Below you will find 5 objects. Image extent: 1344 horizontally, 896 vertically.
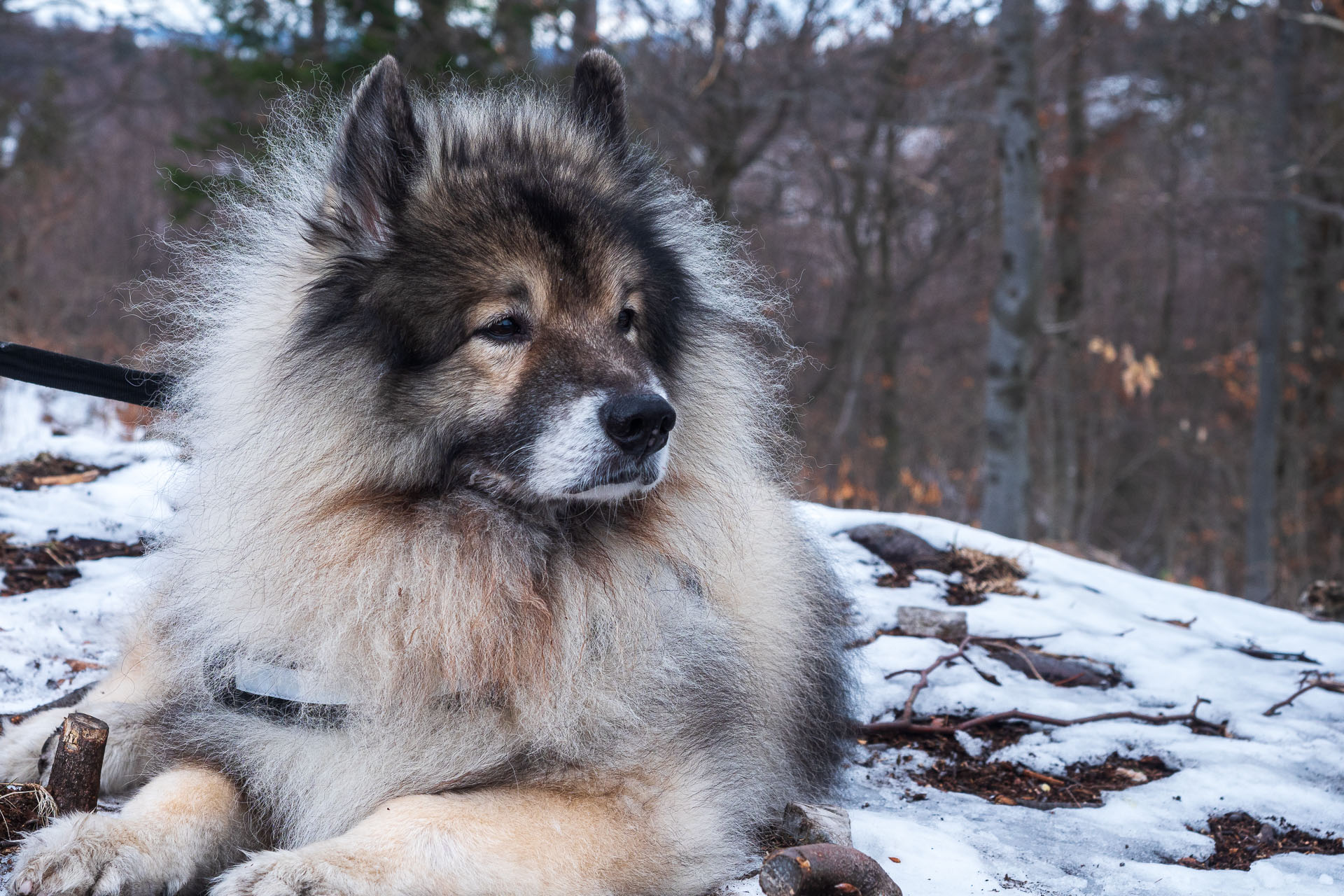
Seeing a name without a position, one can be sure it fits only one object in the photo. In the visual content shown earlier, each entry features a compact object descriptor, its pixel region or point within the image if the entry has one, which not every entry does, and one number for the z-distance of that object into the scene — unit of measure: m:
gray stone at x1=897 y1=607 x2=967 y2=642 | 4.05
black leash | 2.63
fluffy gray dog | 2.10
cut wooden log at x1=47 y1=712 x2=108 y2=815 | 2.05
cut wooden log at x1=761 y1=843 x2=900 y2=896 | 1.90
